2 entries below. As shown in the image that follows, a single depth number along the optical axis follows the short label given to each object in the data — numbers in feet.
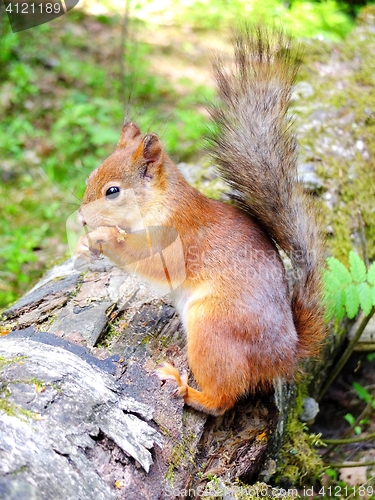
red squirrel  3.10
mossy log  2.87
